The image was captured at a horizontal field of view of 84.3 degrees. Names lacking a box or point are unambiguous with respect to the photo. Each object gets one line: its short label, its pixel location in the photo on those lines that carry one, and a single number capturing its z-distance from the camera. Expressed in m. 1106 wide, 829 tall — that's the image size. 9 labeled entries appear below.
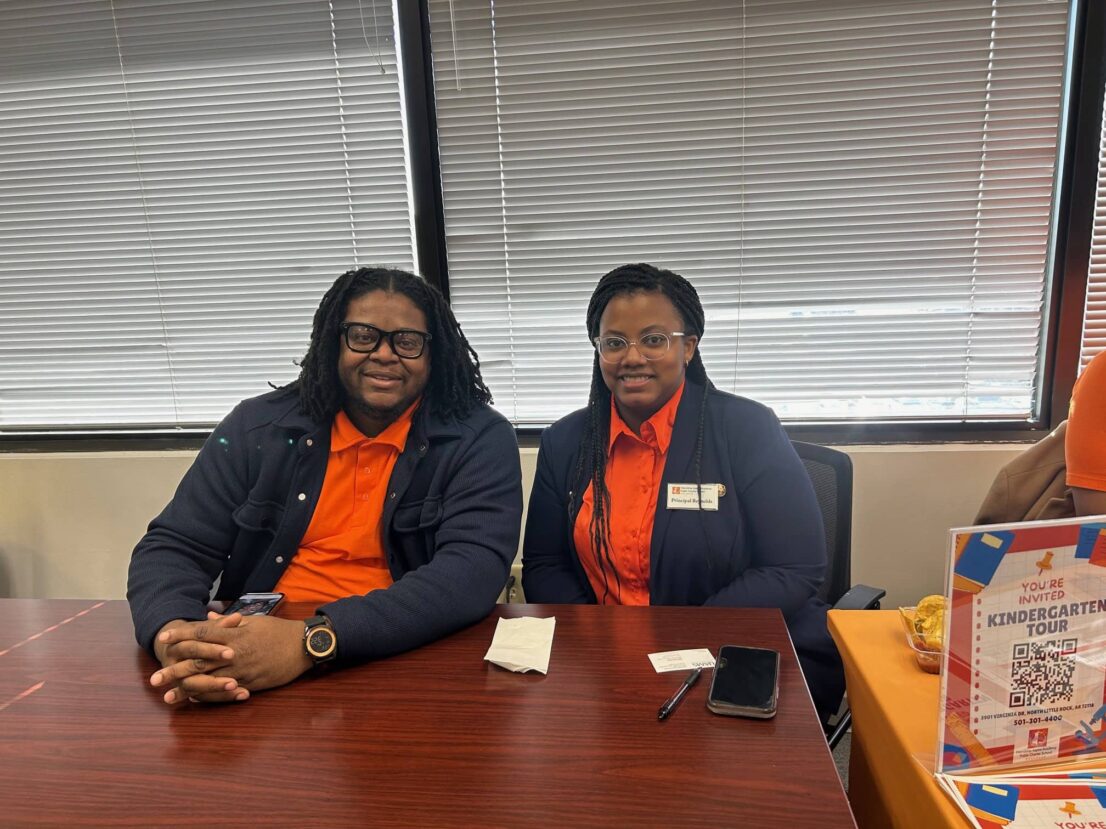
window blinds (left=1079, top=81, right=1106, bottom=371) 2.10
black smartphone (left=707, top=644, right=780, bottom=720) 0.88
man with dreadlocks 1.39
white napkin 1.03
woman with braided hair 1.48
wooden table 0.73
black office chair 1.67
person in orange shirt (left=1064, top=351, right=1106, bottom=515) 1.13
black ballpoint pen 0.89
